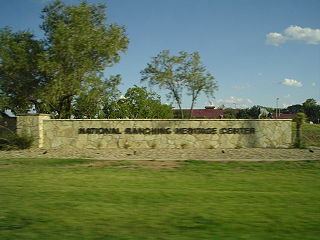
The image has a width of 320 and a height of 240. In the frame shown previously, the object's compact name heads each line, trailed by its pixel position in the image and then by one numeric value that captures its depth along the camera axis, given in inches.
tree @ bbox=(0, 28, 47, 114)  917.8
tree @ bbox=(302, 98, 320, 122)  3634.1
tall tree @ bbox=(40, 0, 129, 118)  885.8
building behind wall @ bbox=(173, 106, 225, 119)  3169.3
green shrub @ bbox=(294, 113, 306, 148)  773.3
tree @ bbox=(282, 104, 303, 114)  4575.5
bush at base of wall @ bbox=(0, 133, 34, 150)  794.2
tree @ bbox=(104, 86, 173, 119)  1905.8
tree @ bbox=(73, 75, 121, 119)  1005.8
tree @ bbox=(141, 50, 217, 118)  1189.7
